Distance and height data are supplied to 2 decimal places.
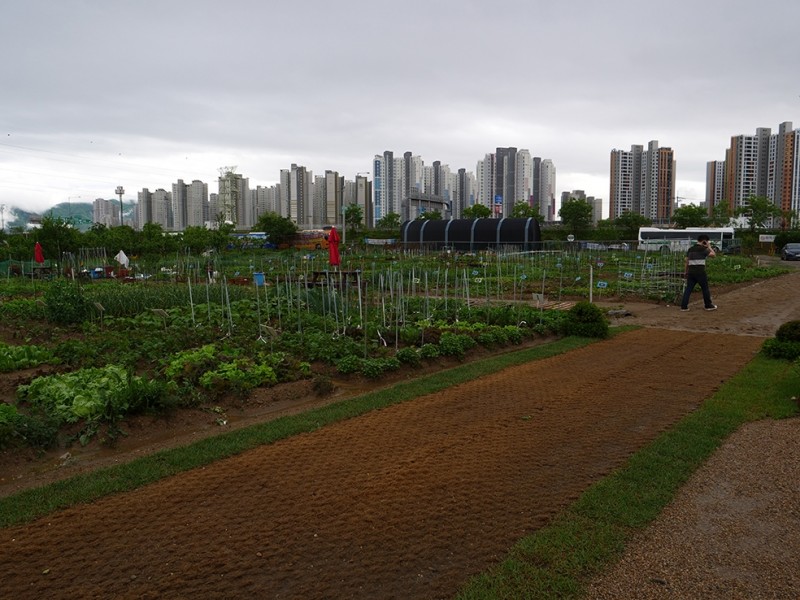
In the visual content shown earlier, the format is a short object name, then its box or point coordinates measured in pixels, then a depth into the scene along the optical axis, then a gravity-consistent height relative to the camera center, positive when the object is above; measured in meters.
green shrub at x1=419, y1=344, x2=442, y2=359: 9.73 -1.75
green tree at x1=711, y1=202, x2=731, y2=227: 75.31 +2.51
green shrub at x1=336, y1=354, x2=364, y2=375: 8.81 -1.76
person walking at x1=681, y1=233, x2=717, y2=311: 15.56 -0.78
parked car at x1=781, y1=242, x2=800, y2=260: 42.56 -1.15
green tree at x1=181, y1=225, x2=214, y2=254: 40.94 -0.15
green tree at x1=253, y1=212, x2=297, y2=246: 57.53 +0.88
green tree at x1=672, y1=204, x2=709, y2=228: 74.19 +2.33
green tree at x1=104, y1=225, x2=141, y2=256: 38.72 -0.24
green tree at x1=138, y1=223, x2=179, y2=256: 38.31 -0.25
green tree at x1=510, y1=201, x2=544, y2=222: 73.31 +2.90
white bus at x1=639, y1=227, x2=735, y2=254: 53.50 +0.10
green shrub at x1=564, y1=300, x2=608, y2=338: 12.13 -1.65
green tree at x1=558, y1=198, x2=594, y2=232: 69.62 +2.47
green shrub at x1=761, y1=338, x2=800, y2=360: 9.60 -1.74
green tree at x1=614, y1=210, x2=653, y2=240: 69.50 +1.39
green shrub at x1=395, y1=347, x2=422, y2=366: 9.39 -1.75
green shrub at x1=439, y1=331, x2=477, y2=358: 10.05 -1.71
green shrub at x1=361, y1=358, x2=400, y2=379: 8.77 -1.79
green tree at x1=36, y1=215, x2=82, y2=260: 28.14 +0.10
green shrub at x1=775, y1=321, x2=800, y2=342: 9.87 -1.51
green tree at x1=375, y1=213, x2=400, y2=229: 82.44 +2.05
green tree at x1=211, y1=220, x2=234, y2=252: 42.25 +0.10
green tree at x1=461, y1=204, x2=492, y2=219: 77.06 +2.96
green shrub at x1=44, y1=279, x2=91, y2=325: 12.58 -1.32
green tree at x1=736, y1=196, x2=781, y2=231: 63.23 +2.45
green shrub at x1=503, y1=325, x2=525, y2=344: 11.58 -1.78
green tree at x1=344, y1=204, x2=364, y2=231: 77.06 +2.65
